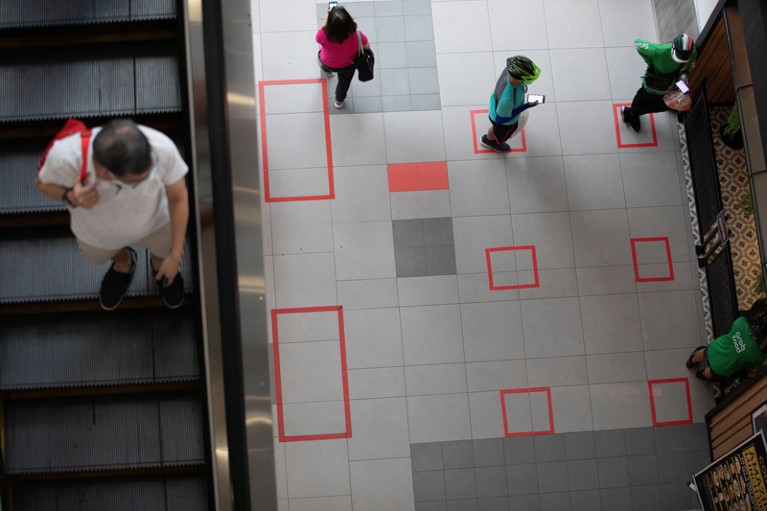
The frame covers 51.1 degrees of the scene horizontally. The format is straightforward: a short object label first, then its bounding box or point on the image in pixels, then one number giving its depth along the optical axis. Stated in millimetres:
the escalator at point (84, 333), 4238
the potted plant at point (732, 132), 6680
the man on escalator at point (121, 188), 2984
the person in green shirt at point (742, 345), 6012
